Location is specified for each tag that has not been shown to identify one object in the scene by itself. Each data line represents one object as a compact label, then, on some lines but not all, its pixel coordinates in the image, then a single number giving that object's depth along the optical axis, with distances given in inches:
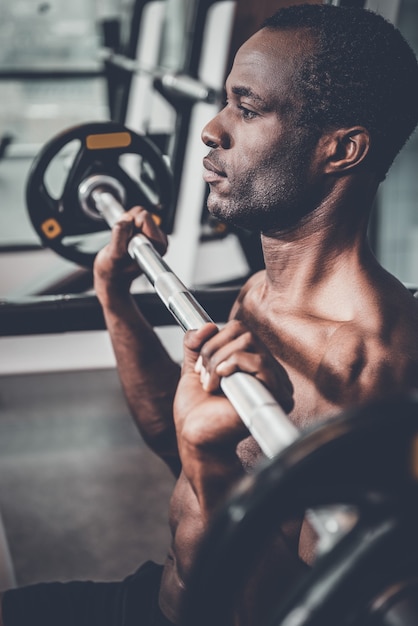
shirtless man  31.7
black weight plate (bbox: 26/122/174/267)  62.9
